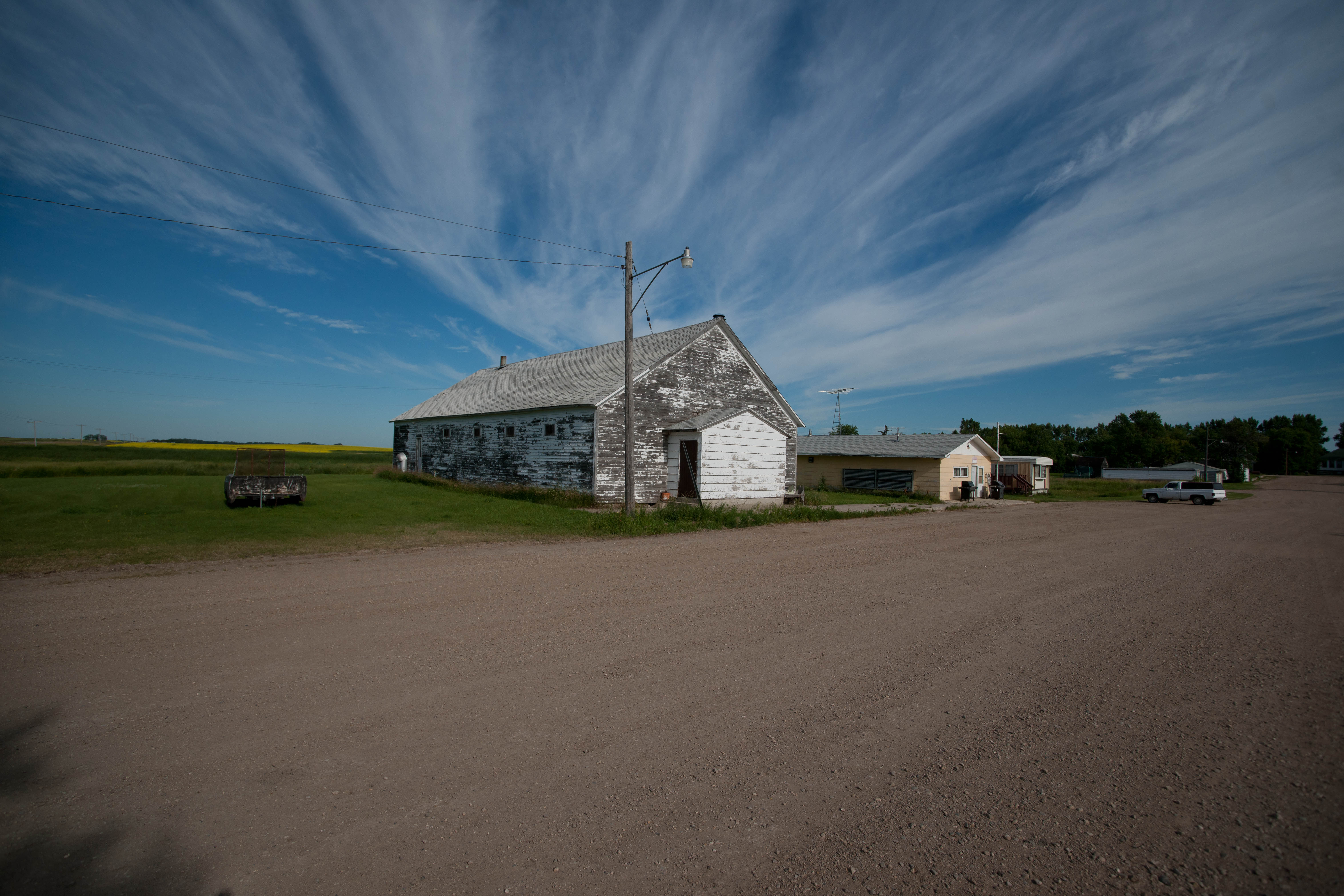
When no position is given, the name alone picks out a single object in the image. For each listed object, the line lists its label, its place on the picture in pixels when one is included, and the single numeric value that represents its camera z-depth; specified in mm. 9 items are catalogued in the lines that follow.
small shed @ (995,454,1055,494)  43969
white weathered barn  20297
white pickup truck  33469
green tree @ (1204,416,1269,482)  86000
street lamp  16781
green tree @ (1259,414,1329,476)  112500
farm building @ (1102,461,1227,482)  67125
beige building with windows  33625
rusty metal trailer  16188
